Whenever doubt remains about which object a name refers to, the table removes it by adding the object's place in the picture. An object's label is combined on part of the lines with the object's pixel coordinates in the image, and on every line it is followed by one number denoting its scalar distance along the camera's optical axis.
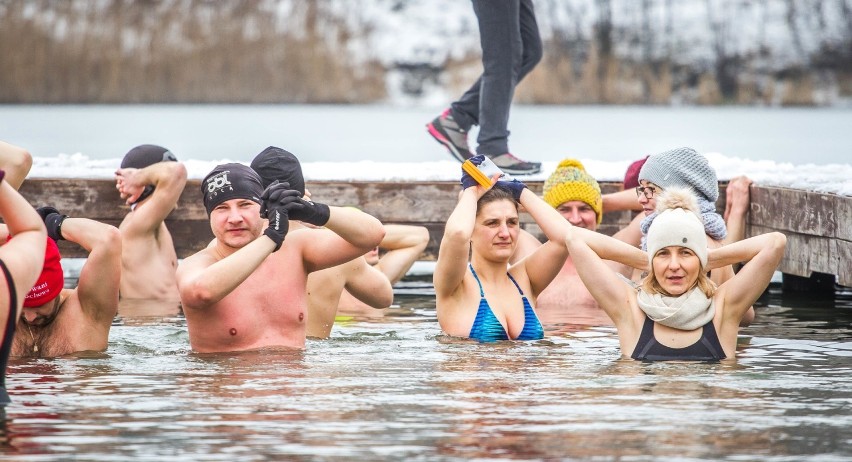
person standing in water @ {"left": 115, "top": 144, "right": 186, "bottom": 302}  20.98
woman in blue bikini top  16.30
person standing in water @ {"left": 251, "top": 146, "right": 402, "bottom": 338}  17.20
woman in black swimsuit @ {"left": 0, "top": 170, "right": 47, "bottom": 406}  11.93
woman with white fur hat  14.69
